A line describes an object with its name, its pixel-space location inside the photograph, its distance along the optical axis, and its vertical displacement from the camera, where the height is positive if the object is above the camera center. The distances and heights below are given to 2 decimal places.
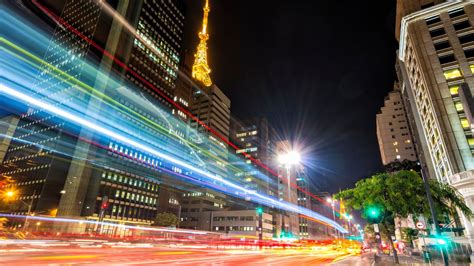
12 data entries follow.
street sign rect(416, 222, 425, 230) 17.52 +0.84
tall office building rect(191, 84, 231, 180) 135.88 +60.95
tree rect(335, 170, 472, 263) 20.11 +3.28
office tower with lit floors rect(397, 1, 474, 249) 36.97 +26.13
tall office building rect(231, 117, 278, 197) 141.00 +49.72
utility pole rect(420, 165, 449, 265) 14.39 +1.23
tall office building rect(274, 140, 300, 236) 122.38 +22.52
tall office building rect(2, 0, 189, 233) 80.06 +34.08
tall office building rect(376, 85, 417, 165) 104.00 +43.20
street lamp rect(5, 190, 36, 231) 82.25 +9.63
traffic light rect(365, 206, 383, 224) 20.67 +1.86
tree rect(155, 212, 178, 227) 79.94 +3.19
